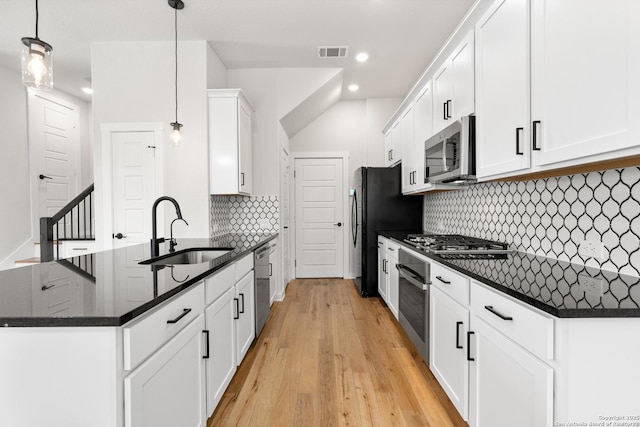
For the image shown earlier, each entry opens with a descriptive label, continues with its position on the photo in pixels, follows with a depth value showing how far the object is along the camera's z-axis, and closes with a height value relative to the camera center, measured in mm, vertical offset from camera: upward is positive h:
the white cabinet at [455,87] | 2205 +932
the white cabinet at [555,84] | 1114 +539
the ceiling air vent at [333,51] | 3655 +1820
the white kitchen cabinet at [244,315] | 2295 -805
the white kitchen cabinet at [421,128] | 3012 +803
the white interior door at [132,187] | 3518 +249
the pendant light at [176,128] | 2805 +718
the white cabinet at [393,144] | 4141 +900
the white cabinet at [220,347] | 1743 -805
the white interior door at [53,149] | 4539 +911
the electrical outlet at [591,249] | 1565 -191
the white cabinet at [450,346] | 1710 -801
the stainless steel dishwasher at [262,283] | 2914 -695
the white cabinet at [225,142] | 3566 +748
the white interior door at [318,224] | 5543 -235
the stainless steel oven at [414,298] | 2307 -689
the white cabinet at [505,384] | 1117 -683
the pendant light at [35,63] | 1515 +696
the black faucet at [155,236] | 2193 -187
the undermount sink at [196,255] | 2573 -364
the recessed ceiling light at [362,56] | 3803 +1817
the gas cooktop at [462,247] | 2107 -263
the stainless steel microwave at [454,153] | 2170 +414
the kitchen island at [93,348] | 959 -433
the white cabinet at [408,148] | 3536 +698
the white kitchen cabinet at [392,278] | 3261 -711
